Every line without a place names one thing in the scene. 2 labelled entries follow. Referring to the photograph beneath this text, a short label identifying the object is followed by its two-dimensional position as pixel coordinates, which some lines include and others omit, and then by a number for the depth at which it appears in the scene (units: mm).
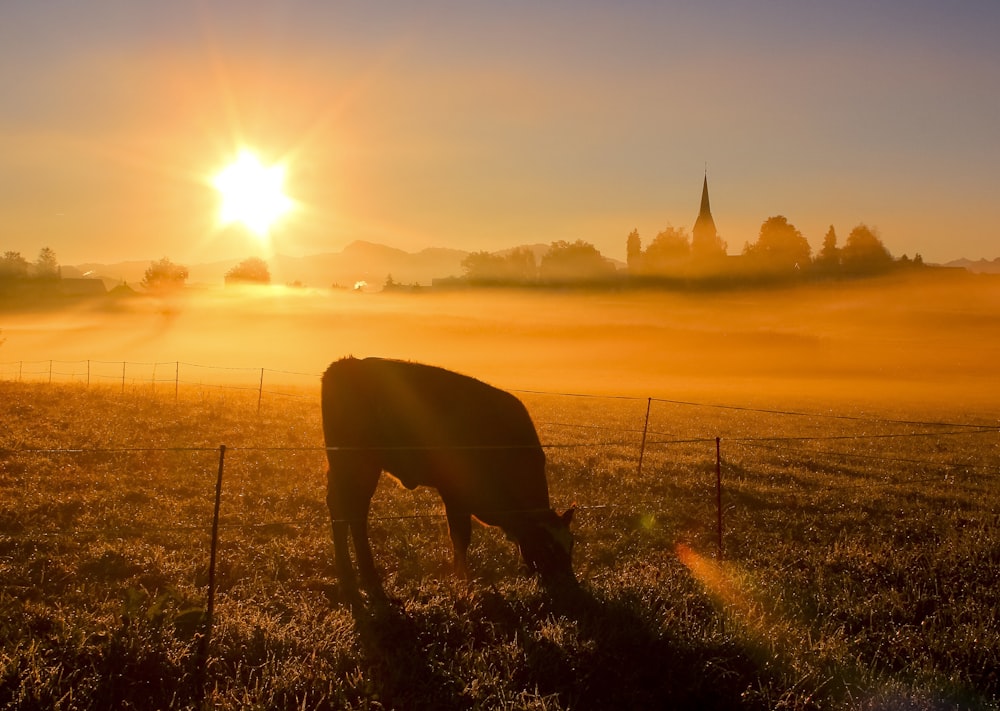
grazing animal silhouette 8148
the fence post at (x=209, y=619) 5113
